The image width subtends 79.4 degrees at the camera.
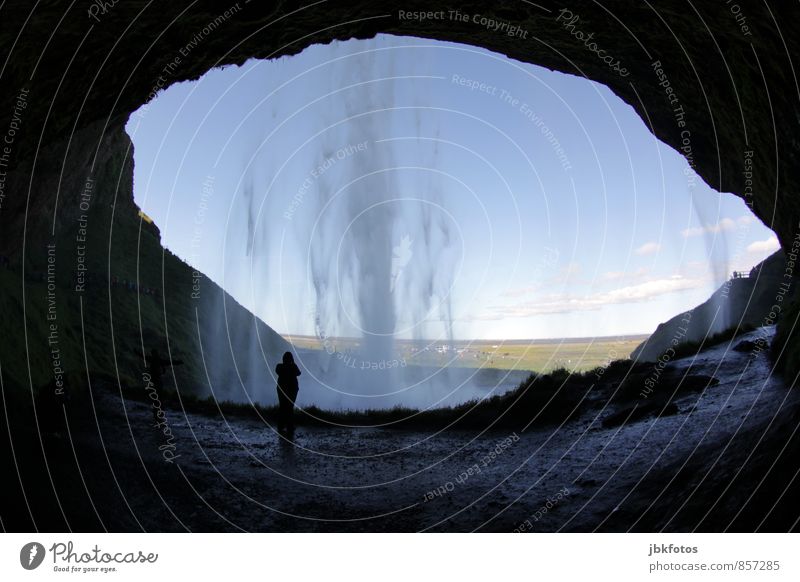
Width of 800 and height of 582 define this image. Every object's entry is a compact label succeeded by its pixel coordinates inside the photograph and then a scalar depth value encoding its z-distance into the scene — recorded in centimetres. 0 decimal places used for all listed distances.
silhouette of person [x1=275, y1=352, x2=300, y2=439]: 1475
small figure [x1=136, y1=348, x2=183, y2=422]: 1730
